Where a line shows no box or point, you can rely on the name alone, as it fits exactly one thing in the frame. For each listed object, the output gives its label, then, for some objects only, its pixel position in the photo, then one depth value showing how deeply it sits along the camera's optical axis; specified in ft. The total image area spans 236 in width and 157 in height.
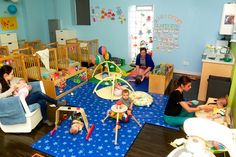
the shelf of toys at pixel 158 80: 13.05
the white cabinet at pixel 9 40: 18.75
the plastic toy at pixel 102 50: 15.98
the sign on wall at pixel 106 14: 18.95
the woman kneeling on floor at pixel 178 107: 8.71
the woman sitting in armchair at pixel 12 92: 9.77
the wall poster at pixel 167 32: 16.81
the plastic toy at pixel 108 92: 12.68
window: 18.08
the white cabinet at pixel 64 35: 21.09
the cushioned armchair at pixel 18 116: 8.69
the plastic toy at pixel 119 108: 8.97
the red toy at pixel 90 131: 8.88
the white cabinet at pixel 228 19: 13.48
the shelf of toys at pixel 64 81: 12.55
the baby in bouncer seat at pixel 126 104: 9.84
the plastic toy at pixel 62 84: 13.46
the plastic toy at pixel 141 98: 11.67
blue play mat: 8.17
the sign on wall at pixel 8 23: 19.40
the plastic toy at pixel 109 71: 15.38
